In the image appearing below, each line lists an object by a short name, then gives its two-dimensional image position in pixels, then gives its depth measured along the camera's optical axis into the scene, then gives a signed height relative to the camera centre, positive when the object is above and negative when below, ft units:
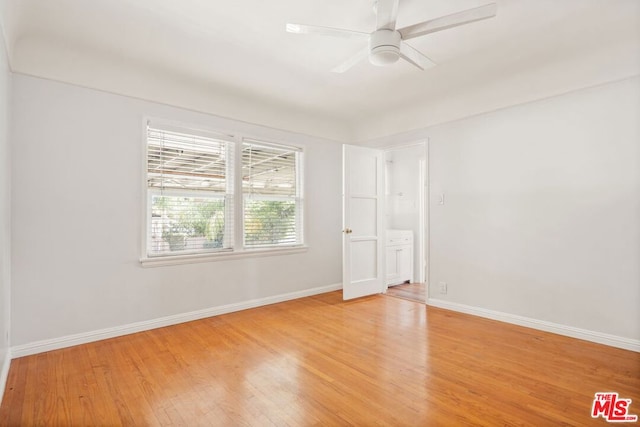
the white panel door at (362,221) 14.20 -0.30
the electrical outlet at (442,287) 13.02 -3.00
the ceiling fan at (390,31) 6.24 +3.95
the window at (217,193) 10.97 +0.84
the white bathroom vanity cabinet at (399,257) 17.21 -2.34
